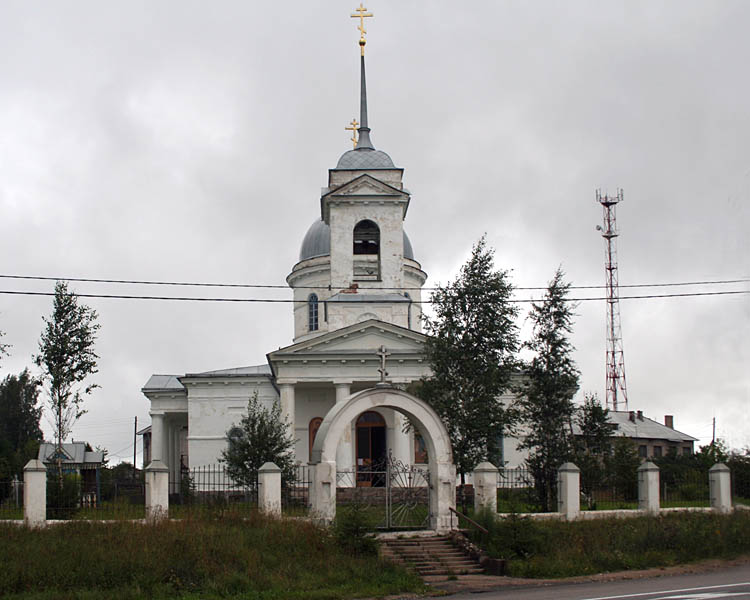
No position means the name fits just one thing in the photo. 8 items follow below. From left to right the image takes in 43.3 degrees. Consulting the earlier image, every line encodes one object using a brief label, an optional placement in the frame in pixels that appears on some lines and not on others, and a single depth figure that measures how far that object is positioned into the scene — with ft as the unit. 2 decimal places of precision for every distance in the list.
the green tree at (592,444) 80.89
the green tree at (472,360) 82.28
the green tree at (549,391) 81.20
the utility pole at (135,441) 152.60
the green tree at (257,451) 89.45
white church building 115.14
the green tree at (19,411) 203.41
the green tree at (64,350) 99.96
